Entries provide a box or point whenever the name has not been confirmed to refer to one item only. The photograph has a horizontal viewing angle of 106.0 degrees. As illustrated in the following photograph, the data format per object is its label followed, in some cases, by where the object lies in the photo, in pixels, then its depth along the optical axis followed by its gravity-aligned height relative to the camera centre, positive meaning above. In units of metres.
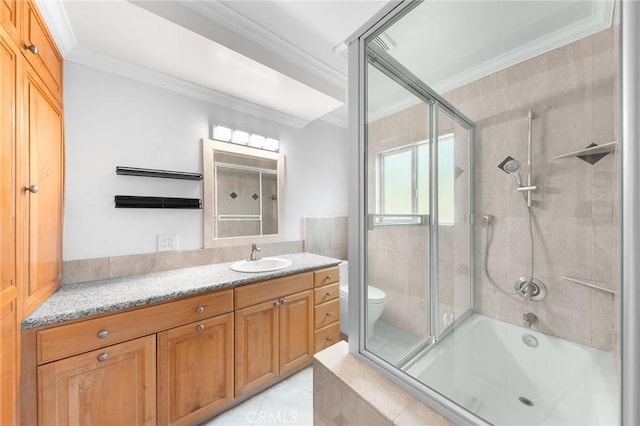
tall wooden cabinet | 0.89 +0.16
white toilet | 1.02 -0.47
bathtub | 0.96 -0.86
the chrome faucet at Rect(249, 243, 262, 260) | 2.11 -0.34
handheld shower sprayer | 1.56 +0.30
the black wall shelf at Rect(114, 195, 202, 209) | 1.62 +0.08
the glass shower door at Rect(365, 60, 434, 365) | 1.05 -0.05
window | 1.62 +0.24
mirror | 2.01 +0.17
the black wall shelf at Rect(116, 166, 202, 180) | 1.63 +0.29
